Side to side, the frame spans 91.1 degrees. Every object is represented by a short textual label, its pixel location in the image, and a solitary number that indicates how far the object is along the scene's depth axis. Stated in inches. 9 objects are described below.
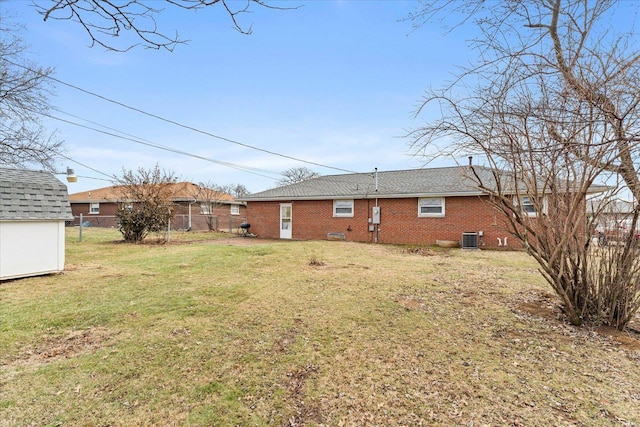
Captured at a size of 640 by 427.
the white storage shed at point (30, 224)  255.9
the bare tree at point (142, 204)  552.4
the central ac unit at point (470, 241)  498.0
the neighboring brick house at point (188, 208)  954.7
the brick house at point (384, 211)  511.5
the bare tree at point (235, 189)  1490.5
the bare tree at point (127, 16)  78.0
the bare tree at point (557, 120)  123.7
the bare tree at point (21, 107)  327.0
